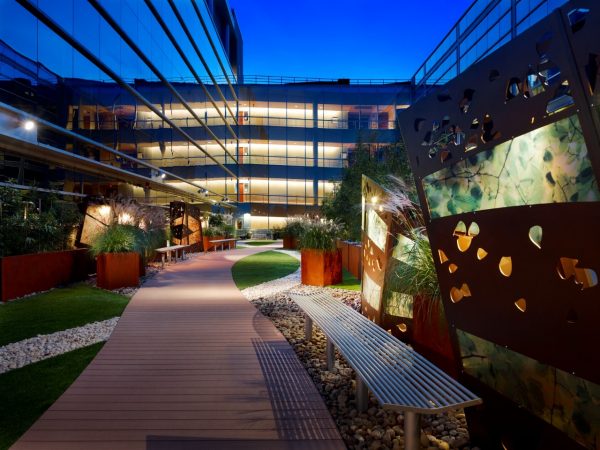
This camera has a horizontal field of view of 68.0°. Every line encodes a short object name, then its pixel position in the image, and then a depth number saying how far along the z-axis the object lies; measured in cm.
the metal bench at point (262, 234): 4297
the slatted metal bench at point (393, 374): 246
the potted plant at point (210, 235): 2533
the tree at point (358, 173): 1285
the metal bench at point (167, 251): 1508
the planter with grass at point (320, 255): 1059
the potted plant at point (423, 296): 418
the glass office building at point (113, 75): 1091
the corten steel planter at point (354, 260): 1211
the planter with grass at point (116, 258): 1020
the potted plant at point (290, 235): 2481
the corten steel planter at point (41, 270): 844
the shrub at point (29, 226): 927
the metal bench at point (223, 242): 2483
